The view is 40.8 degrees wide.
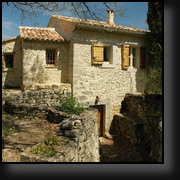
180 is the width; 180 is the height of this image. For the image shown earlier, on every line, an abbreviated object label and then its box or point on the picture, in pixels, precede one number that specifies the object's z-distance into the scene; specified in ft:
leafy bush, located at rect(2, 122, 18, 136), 19.30
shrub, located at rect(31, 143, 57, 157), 13.36
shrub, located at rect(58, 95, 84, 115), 28.50
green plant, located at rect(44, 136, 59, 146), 15.40
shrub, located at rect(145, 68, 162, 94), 34.58
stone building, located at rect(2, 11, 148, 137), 32.37
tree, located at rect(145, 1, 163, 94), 36.55
